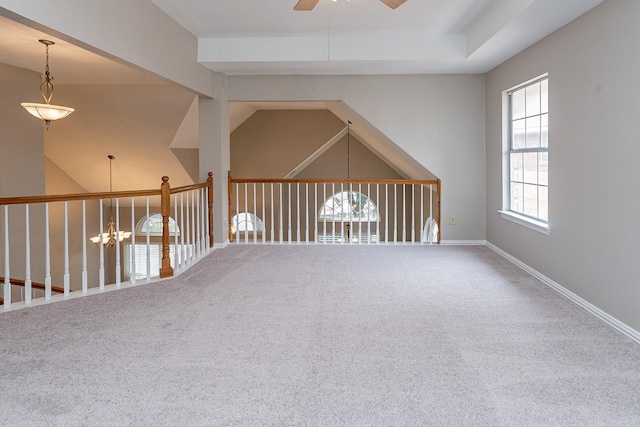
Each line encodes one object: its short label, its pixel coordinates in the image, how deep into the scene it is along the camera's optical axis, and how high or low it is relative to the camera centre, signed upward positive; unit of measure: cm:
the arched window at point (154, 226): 1153 -44
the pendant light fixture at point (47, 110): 514 +103
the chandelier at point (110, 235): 816 -47
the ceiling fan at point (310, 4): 331 +138
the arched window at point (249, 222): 1093 -36
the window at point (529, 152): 475 +51
